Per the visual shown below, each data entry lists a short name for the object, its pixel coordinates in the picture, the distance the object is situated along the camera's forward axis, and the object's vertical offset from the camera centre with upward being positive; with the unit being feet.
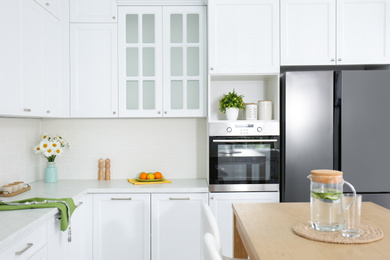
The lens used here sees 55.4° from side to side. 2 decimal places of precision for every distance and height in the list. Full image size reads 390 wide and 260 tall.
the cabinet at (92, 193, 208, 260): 10.17 -2.76
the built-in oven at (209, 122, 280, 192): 10.21 -0.87
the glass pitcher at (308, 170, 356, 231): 5.15 -1.03
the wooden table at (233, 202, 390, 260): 4.43 -1.53
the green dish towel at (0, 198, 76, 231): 7.31 -1.63
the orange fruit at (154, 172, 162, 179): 11.21 -1.50
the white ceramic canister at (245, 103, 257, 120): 10.53 +0.39
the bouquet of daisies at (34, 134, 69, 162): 10.62 -0.63
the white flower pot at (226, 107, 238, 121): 10.47 +0.36
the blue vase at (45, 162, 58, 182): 10.98 -1.41
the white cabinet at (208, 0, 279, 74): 10.21 +2.41
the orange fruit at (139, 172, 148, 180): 11.16 -1.52
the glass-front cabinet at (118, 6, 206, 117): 10.82 +1.88
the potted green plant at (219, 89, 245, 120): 10.48 +0.59
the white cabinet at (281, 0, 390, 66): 10.16 +2.57
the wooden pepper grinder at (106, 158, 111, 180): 11.58 -1.30
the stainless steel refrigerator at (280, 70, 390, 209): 9.76 -0.06
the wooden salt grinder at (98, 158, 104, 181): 11.59 -1.43
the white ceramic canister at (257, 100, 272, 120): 10.51 +0.45
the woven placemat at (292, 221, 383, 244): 4.88 -1.50
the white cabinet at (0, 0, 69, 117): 7.59 +1.51
